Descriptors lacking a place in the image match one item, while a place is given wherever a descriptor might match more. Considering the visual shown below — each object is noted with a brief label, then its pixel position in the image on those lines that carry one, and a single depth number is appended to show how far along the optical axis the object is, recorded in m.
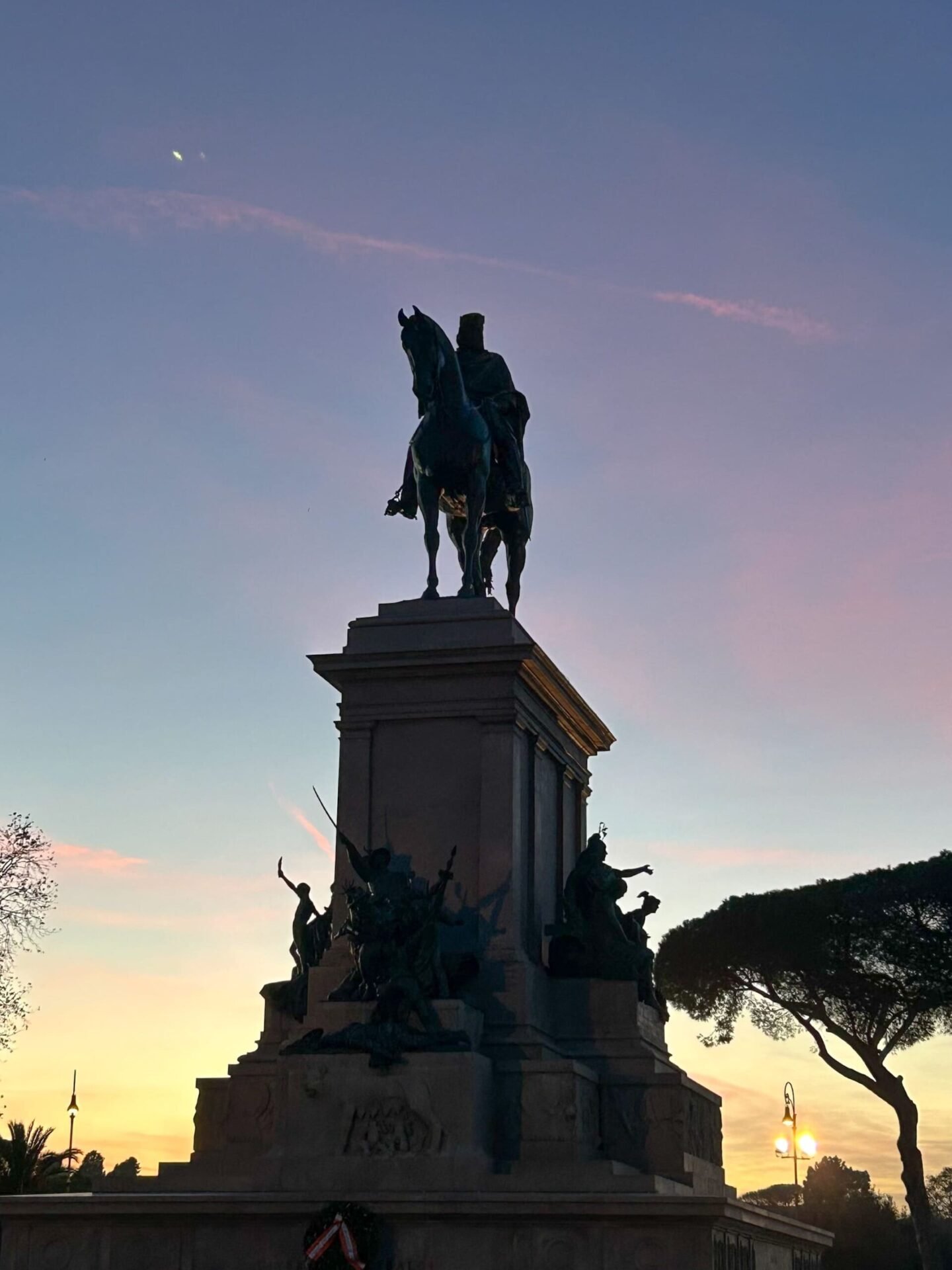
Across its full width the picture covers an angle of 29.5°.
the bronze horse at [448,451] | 21.45
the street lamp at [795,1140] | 39.53
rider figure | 22.59
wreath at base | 16.36
